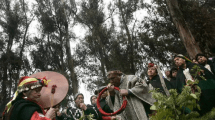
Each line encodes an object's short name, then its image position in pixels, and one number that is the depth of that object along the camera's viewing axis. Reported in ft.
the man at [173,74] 16.93
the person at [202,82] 9.67
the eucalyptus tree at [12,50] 56.80
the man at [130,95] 10.13
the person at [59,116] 15.30
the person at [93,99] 19.38
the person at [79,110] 13.83
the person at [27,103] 6.65
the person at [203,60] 14.37
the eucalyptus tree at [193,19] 28.19
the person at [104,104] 13.25
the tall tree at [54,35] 64.03
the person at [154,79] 12.76
